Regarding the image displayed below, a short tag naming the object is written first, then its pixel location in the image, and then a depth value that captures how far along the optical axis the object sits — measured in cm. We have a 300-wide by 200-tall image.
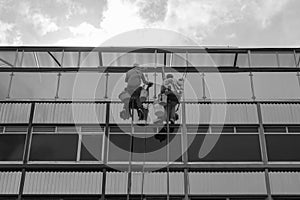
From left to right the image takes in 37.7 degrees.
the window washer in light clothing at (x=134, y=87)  1421
